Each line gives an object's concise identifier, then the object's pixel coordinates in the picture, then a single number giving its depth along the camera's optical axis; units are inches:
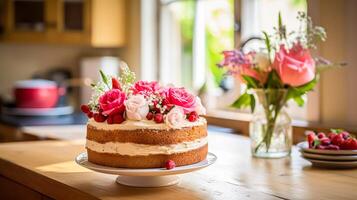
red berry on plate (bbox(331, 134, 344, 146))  66.3
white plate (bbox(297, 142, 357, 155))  64.5
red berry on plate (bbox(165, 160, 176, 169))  51.8
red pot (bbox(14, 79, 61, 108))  126.7
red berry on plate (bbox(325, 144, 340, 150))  65.8
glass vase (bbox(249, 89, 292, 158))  73.1
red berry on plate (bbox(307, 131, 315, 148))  68.4
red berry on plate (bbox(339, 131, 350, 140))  67.2
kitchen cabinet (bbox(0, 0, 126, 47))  134.5
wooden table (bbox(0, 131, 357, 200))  52.3
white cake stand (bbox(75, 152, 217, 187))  51.2
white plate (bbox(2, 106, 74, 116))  127.0
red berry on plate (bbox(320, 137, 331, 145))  67.2
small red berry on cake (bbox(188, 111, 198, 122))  53.8
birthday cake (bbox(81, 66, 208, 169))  51.9
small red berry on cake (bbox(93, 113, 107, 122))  53.4
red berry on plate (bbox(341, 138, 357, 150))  65.4
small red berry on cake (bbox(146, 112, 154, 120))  52.6
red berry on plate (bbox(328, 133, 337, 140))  67.7
